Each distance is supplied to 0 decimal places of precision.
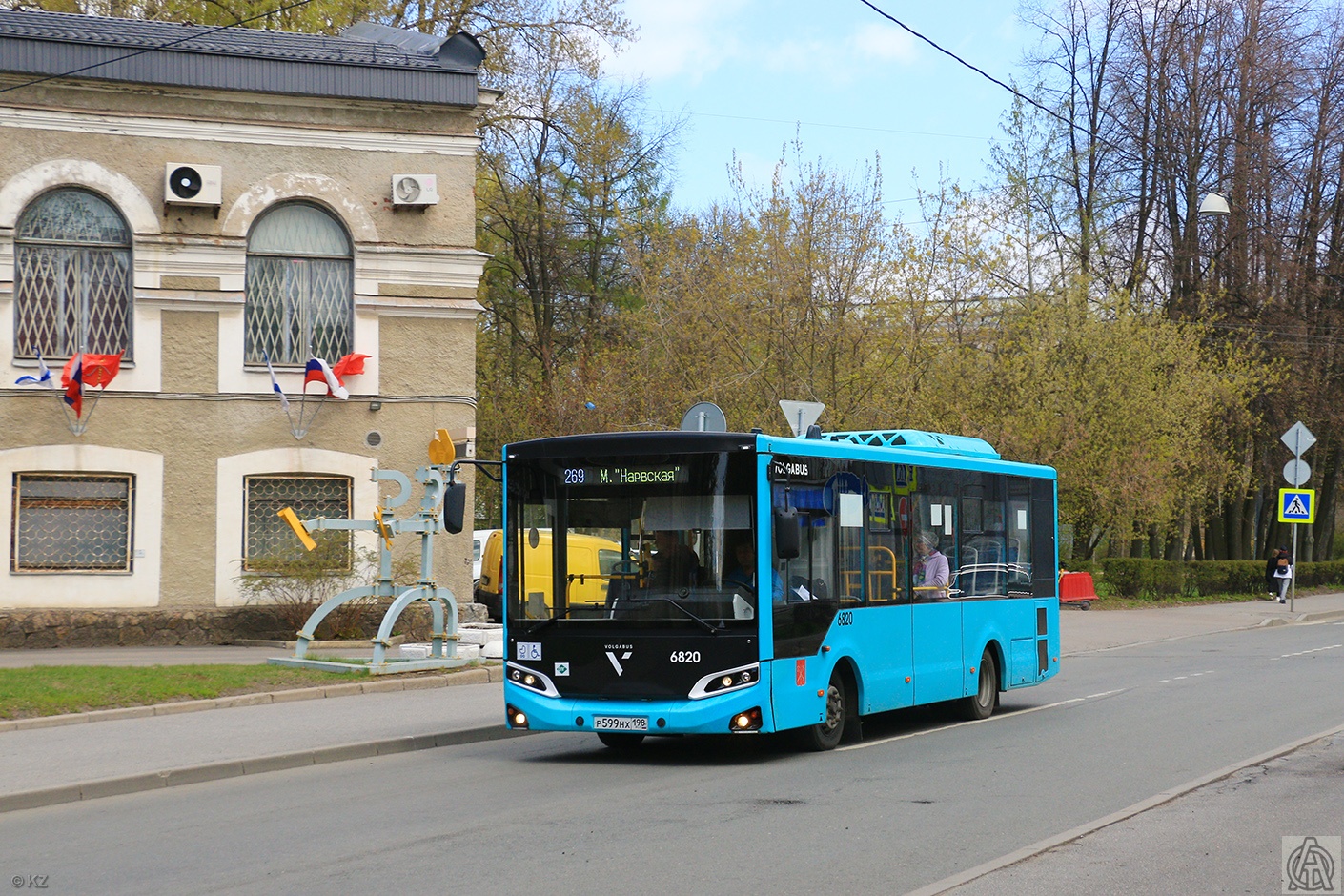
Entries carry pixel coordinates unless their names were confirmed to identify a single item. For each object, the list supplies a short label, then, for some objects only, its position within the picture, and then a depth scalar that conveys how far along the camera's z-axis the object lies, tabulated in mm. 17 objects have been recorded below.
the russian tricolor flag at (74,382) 21875
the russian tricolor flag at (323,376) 23047
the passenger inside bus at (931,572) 14297
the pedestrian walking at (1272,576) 42438
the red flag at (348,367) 23391
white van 32281
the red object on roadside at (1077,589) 35938
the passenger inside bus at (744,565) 11781
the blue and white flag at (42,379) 22172
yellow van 12188
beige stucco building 22391
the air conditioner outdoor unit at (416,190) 23625
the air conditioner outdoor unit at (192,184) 22656
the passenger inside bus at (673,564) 11891
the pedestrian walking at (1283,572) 40281
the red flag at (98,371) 22125
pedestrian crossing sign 35062
